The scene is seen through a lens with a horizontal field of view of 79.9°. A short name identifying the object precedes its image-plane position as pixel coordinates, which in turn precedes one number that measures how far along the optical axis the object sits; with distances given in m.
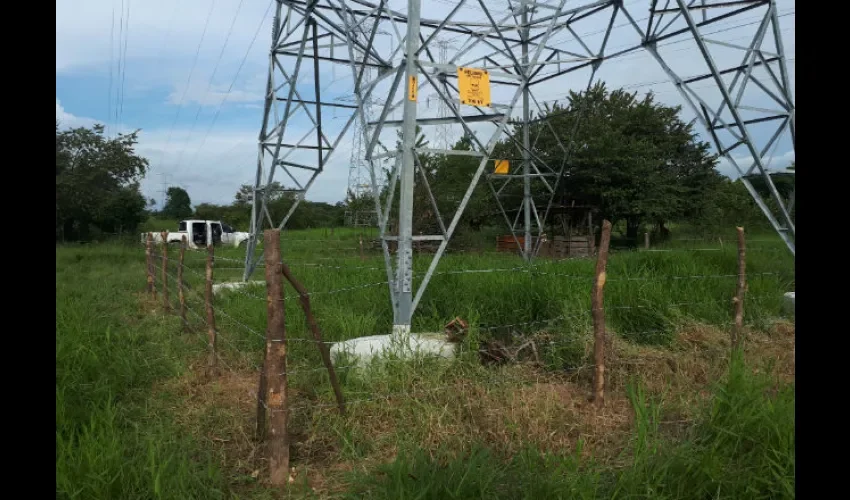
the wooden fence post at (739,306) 4.76
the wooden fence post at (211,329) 4.71
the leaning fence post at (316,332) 3.24
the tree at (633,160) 19.88
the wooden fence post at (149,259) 9.46
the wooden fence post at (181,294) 6.25
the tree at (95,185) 21.16
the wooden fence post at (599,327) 3.82
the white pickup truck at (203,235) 24.69
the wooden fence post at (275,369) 3.02
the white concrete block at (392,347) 4.44
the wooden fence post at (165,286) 7.58
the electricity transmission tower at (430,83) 5.07
